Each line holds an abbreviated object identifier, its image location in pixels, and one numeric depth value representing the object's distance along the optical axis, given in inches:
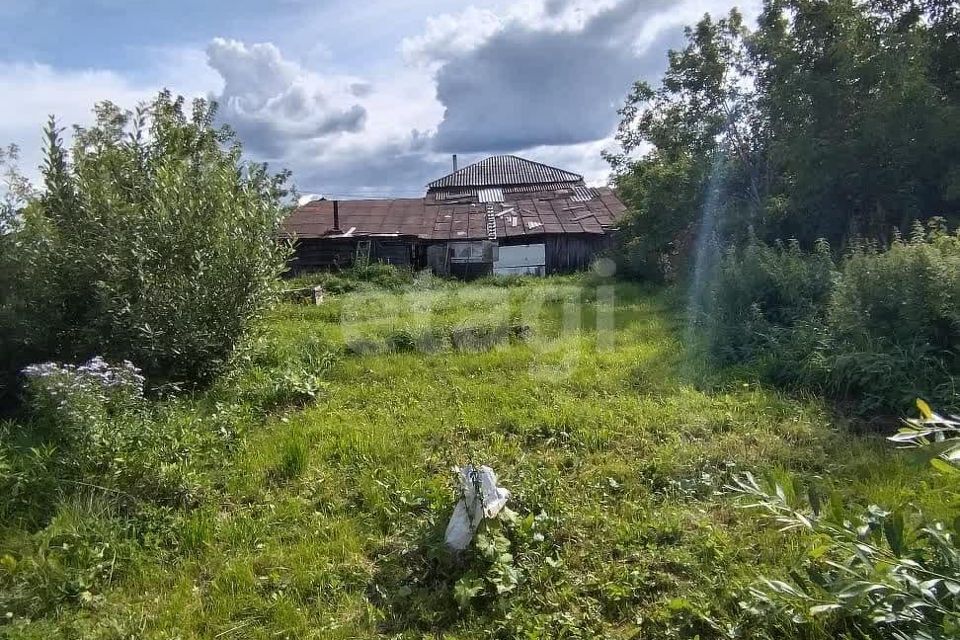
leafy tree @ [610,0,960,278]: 313.4
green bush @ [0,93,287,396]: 192.2
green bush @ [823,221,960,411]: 175.3
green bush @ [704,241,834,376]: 225.9
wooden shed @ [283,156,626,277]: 654.5
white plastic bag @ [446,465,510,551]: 111.5
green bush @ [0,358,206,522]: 135.0
